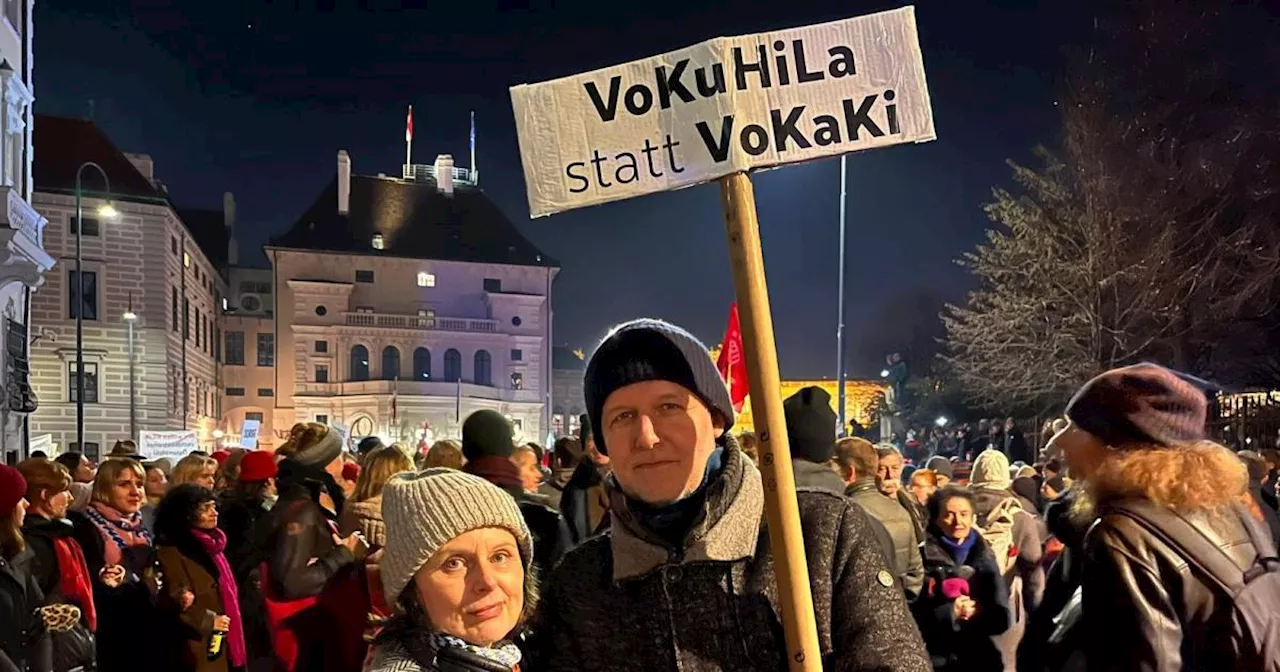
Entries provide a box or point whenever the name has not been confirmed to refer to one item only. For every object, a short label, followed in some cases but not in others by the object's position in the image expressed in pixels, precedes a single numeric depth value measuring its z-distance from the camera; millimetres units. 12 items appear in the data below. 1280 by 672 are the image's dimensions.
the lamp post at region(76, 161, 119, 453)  21494
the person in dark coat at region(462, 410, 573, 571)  5203
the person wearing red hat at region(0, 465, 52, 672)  4688
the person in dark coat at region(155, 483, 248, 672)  5781
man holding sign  2098
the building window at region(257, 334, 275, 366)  68062
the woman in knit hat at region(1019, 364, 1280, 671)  2832
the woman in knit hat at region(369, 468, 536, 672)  2537
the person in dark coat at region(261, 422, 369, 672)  5406
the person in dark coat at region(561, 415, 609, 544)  6414
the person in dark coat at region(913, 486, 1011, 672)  5578
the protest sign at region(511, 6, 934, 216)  2359
